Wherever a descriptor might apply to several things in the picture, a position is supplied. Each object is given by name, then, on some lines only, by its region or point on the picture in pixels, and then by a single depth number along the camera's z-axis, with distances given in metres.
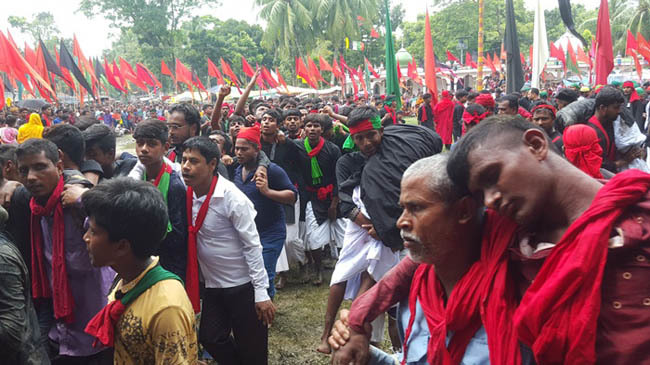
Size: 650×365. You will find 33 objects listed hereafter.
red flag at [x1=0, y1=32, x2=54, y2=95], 11.55
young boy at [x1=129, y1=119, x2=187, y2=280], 3.17
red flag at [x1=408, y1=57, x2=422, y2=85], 26.44
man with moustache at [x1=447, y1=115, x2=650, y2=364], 1.11
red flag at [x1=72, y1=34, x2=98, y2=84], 18.41
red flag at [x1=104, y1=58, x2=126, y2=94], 21.78
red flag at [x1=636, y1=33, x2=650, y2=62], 15.15
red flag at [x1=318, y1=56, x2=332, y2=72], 26.42
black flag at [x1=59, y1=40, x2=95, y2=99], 16.15
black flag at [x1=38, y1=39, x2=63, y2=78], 14.73
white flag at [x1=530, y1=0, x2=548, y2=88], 10.80
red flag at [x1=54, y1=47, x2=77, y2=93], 16.20
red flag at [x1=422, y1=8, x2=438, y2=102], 9.91
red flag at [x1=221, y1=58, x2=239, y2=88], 22.42
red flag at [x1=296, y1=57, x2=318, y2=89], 24.29
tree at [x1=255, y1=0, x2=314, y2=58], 35.34
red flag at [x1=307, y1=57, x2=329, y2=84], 26.09
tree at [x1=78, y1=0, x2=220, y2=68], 42.72
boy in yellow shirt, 1.89
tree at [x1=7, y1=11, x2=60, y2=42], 67.38
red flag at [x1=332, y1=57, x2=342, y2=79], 29.45
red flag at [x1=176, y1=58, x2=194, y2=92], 20.83
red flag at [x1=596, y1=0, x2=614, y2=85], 8.79
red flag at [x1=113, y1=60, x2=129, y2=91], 24.21
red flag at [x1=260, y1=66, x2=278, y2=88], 26.03
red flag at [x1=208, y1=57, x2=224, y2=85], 22.09
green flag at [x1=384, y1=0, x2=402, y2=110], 9.35
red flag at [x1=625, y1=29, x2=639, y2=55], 16.75
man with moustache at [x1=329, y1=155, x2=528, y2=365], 1.38
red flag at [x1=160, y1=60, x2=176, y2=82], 22.99
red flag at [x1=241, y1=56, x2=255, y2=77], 20.40
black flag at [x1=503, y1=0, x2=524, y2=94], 10.05
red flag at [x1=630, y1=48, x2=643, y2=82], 17.85
